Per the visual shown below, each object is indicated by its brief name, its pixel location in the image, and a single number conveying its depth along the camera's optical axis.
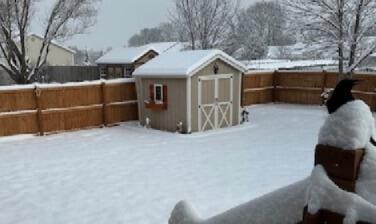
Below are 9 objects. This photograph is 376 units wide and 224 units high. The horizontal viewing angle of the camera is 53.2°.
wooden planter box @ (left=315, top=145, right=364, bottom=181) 1.31
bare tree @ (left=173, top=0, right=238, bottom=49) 30.42
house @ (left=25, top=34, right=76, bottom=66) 40.25
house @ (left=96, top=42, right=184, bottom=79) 28.58
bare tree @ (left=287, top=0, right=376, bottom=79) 16.00
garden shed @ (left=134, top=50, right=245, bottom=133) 13.25
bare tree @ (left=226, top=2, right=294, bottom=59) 36.31
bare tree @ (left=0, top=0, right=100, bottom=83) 19.77
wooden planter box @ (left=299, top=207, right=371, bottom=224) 1.30
